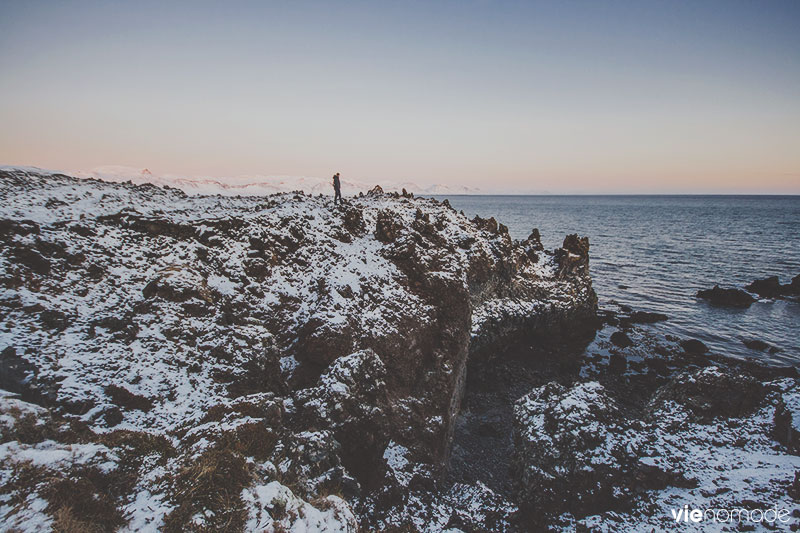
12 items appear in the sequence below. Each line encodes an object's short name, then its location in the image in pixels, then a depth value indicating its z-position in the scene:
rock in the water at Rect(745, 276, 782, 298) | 36.17
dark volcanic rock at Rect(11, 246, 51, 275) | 13.90
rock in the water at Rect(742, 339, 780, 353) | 25.40
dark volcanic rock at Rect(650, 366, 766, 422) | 11.80
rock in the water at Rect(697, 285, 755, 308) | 34.25
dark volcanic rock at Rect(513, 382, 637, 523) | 10.23
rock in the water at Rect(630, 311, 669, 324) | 31.70
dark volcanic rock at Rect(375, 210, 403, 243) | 24.72
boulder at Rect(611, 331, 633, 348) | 27.78
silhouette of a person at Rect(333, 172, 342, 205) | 30.78
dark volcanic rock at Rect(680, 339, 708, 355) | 26.09
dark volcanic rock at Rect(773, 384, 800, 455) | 9.84
